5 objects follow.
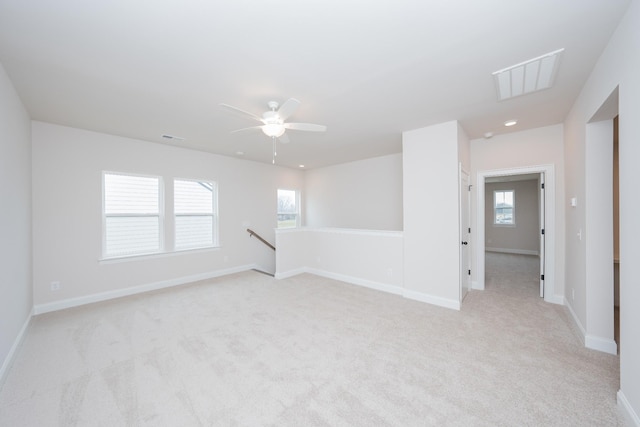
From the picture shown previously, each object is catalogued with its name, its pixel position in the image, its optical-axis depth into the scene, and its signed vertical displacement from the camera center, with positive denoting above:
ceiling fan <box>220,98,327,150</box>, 2.45 +0.99
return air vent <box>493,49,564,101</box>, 2.09 +1.28
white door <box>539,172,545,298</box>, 3.78 -0.27
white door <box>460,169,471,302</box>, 3.54 -0.37
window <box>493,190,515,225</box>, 7.99 +0.15
